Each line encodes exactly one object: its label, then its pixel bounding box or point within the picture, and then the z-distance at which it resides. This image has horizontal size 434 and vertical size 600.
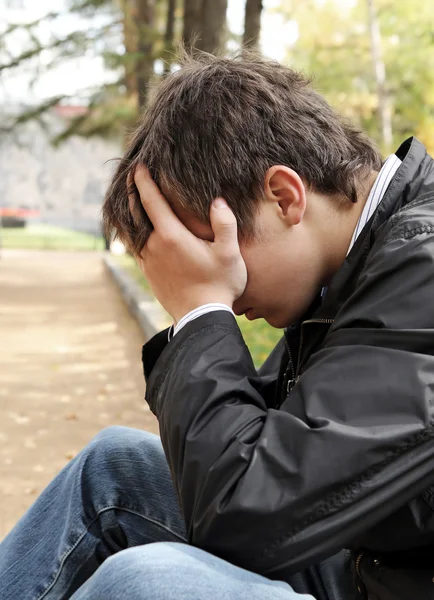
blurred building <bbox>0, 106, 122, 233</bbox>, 37.62
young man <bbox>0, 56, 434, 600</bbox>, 1.22
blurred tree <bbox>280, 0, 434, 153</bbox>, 19.34
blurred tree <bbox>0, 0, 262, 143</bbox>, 15.63
